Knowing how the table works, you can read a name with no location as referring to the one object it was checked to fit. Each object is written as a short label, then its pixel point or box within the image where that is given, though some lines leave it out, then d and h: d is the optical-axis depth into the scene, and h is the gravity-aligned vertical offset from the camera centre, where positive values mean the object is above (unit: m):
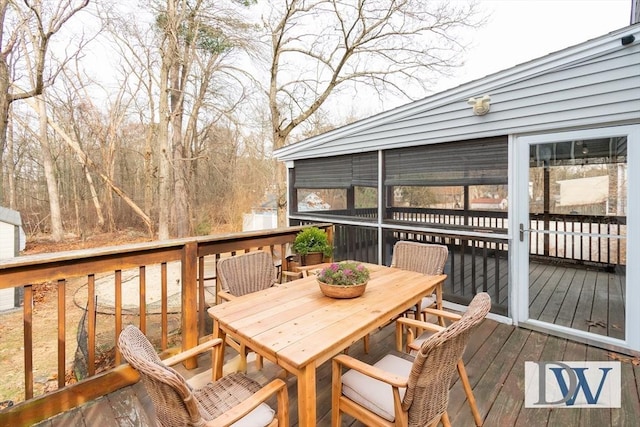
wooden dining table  1.37 -0.64
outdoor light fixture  3.31 +1.05
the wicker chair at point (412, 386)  1.25 -0.84
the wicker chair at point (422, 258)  2.84 -0.53
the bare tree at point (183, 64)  7.72 +3.92
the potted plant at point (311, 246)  3.65 -0.49
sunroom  2.74 +0.27
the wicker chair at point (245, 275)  2.39 -0.57
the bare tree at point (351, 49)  9.08 +4.90
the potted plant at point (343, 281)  2.00 -0.51
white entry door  2.75 -0.19
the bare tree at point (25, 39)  5.13 +3.27
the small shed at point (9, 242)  5.92 -0.65
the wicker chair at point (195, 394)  1.04 -0.77
